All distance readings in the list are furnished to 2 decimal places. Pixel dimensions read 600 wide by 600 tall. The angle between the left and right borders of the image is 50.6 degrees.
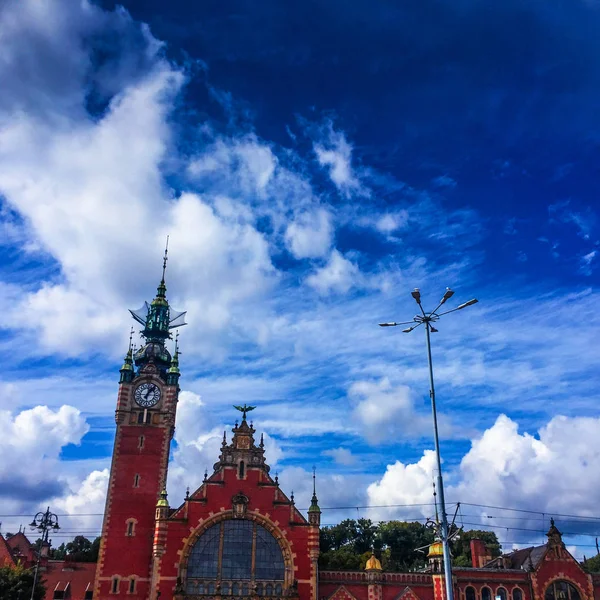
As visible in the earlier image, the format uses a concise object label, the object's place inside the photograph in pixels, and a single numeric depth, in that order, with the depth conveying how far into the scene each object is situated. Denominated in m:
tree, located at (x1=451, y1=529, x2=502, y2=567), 106.84
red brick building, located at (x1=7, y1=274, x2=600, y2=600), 60.16
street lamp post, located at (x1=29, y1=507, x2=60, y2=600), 50.35
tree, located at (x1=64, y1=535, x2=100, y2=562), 101.62
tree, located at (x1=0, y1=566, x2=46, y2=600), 55.47
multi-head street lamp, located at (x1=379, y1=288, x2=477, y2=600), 26.50
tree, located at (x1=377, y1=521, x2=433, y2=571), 109.06
